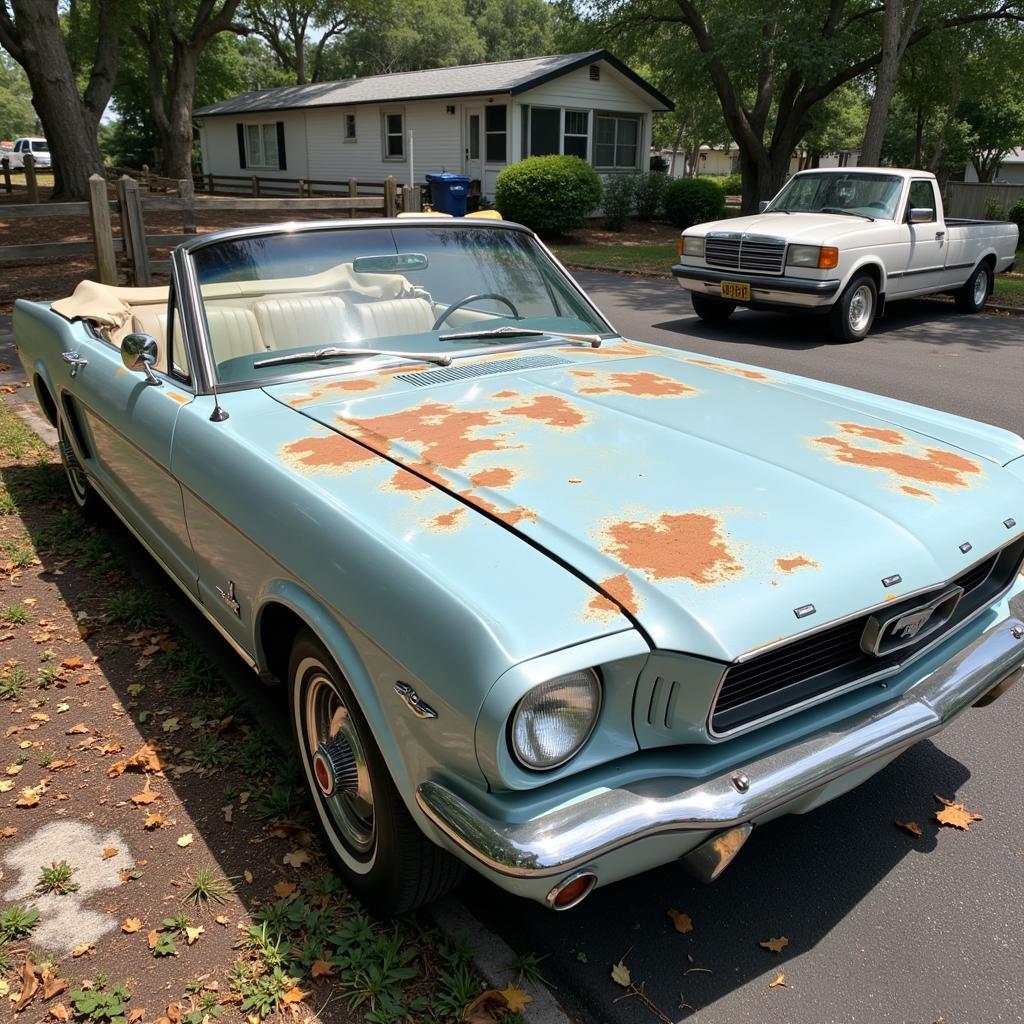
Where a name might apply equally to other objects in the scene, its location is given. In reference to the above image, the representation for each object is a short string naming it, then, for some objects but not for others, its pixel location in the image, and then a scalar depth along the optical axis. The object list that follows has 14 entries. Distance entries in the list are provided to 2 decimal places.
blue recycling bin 22.33
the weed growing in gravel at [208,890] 2.50
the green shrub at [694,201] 23.98
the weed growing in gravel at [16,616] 4.01
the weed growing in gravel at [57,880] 2.54
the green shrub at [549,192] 19.78
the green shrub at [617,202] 23.31
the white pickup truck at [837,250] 9.83
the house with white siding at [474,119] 25.50
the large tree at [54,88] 16.16
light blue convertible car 1.82
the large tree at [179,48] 26.98
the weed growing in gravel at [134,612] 4.00
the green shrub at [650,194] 24.92
